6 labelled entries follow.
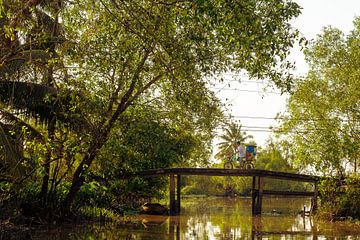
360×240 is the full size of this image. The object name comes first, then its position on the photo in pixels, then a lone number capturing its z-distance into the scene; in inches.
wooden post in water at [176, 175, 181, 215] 1082.1
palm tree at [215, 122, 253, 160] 2276.1
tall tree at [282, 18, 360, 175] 965.2
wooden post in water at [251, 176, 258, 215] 1100.4
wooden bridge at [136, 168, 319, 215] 1060.5
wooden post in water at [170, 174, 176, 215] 1060.5
